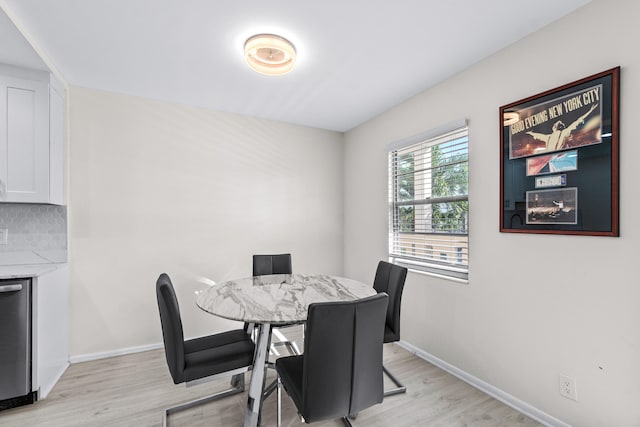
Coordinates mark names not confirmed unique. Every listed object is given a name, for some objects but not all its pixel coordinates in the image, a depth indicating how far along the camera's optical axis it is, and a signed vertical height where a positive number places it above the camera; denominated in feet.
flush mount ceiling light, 6.36 +3.62
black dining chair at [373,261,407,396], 7.08 -2.22
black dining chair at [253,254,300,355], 9.49 -1.74
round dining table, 5.24 -1.80
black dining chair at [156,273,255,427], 5.14 -2.79
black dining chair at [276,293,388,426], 4.27 -2.17
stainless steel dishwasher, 6.34 -2.82
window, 8.15 +0.41
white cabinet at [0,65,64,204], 7.10 +1.92
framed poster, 5.21 +1.11
